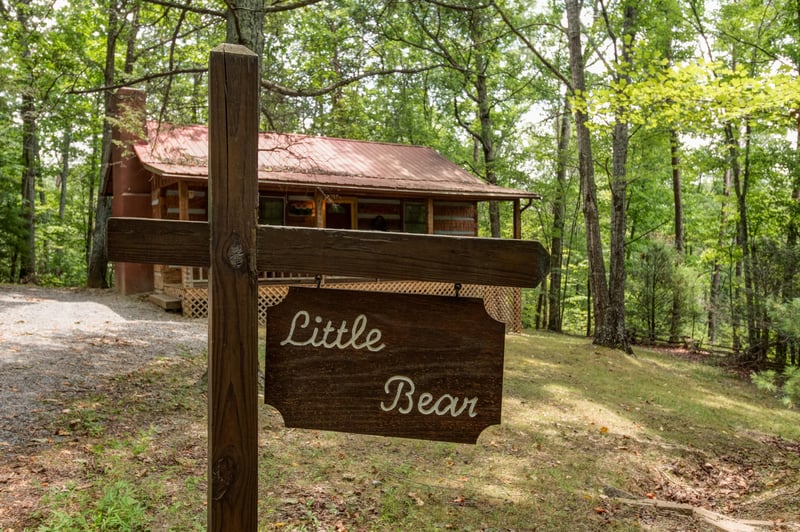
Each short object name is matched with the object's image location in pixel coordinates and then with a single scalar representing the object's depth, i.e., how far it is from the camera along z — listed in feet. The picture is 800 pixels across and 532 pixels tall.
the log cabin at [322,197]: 45.44
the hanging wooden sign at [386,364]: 5.94
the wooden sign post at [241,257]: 5.68
